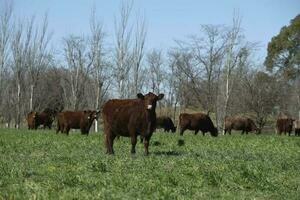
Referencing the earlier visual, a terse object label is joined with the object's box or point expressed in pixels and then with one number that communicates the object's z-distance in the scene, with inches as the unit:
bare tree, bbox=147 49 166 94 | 2869.3
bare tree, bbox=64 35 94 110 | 2427.4
